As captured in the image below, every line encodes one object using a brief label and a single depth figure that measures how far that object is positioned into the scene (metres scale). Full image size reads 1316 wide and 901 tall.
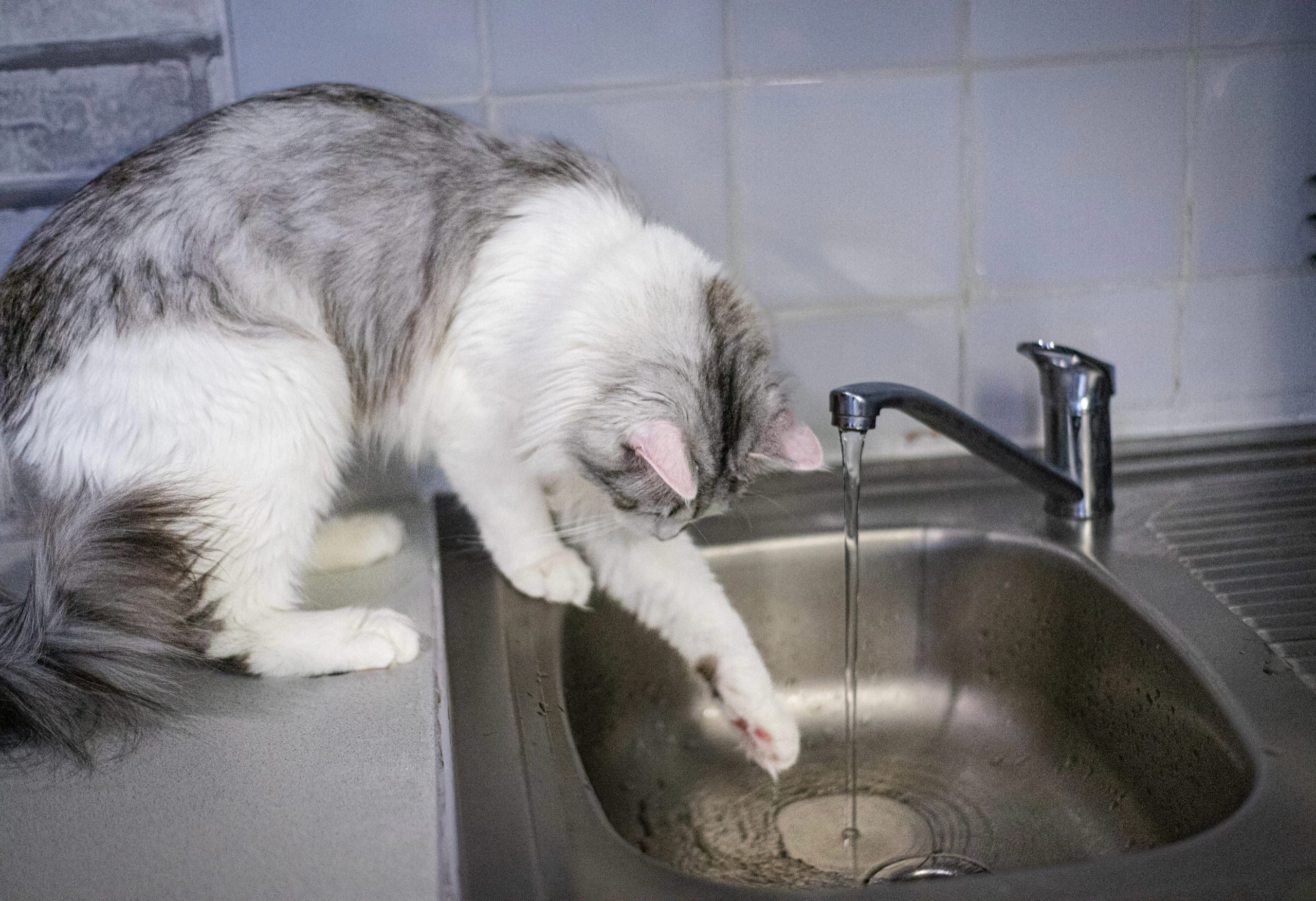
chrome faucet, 1.18
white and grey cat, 1.01
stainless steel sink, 0.80
